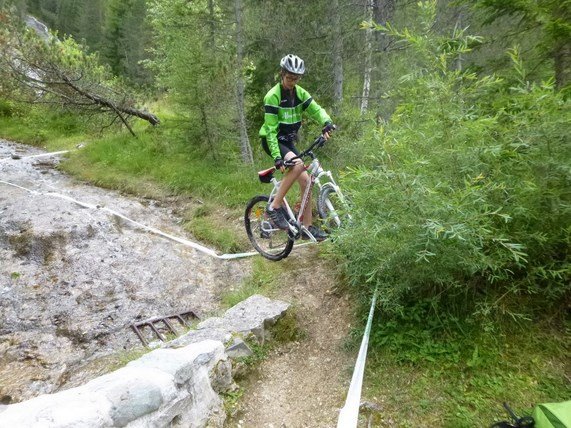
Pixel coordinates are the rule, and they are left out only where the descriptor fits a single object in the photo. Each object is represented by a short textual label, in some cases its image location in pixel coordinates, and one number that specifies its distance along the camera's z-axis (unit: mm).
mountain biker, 5285
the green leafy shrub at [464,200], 3131
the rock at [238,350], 3951
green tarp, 2324
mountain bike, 5488
